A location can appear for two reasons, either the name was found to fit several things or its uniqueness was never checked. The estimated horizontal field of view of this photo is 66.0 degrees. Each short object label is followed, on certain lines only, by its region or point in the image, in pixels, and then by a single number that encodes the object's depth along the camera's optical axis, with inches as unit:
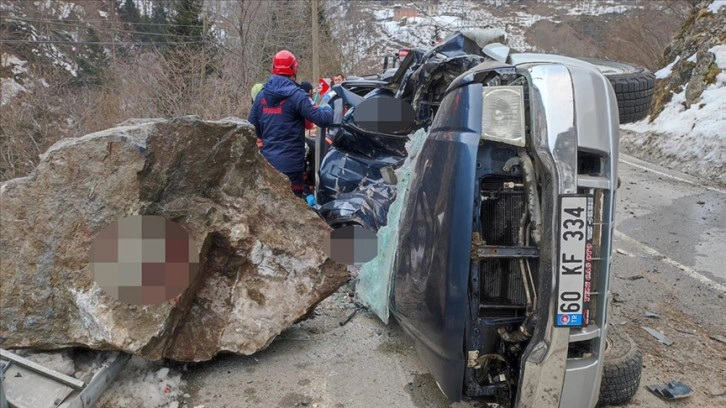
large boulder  103.2
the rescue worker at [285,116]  175.0
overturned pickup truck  83.7
